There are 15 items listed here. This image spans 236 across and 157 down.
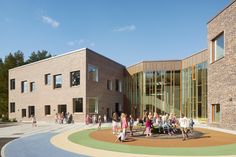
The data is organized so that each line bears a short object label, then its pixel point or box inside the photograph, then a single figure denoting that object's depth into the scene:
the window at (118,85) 28.59
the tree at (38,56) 49.90
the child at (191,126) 12.84
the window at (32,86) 27.81
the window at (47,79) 26.04
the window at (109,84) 26.56
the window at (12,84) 30.77
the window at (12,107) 30.27
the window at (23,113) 28.77
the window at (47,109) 25.76
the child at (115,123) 13.06
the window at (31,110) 27.60
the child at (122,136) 10.58
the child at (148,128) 12.12
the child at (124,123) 10.69
